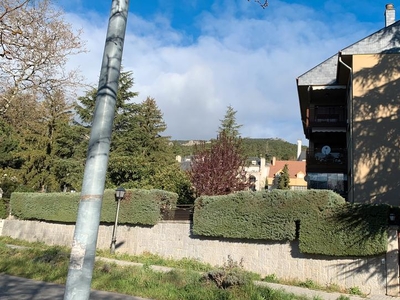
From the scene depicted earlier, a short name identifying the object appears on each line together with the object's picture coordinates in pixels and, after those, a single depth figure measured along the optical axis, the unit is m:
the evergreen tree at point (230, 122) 57.47
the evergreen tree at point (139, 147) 28.45
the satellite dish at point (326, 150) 25.80
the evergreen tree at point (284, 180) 55.19
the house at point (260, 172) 73.12
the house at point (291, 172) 66.06
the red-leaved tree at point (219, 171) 26.12
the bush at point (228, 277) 9.72
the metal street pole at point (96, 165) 2.17
